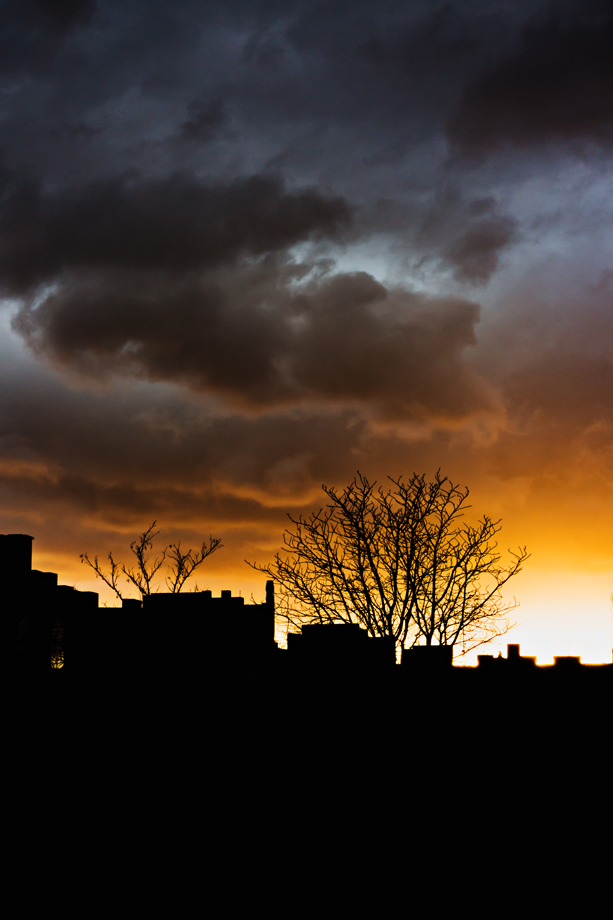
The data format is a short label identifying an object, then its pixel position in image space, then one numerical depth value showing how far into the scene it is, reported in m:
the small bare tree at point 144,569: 54.19
